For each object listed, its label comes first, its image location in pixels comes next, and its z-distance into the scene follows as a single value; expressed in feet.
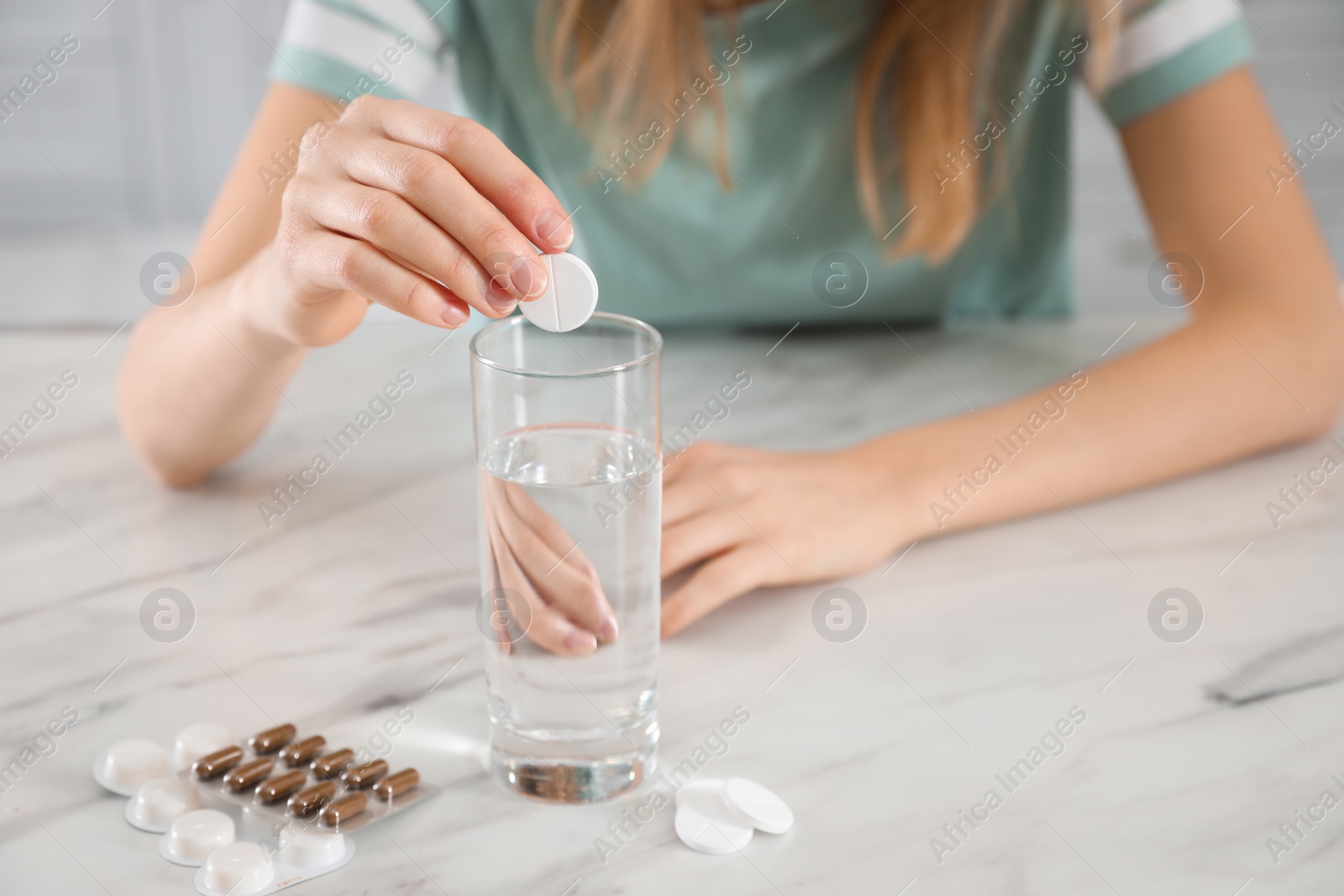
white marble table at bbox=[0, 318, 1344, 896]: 1.96
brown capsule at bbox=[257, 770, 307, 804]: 2.06
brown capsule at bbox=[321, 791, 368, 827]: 1.99
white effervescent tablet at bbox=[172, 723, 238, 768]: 2.17
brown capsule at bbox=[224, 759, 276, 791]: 2.09
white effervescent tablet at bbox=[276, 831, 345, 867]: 1.92
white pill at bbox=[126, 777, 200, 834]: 2.02
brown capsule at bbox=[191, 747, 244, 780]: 2.12
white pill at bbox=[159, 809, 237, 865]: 1.94
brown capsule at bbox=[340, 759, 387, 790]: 2.09
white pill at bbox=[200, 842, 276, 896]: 1.86
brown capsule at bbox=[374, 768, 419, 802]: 2.07
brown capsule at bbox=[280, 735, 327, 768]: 2.13
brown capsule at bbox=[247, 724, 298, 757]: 2.17
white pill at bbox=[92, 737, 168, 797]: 2.12
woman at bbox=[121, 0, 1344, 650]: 2.26
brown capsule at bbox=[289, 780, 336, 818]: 2.01
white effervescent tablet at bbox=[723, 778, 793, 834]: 1.99
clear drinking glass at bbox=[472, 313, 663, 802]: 1.98
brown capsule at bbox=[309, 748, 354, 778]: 2.12
